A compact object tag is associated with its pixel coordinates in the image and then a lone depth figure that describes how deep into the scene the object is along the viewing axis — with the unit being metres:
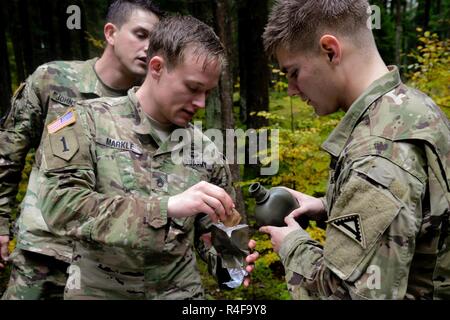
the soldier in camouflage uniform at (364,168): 1.54
